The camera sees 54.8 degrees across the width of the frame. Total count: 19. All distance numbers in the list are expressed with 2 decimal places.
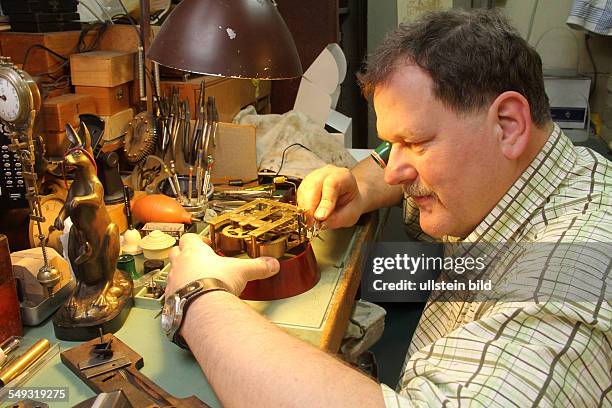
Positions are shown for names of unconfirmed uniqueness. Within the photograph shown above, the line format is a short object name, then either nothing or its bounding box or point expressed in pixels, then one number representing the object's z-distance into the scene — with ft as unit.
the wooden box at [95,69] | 5.58
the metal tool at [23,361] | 3.11
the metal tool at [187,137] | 6.17
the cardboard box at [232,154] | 6.24
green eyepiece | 4.90
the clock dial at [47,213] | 4.34
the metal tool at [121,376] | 2.93
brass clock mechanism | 4.01
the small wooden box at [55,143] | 5.10
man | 2.30
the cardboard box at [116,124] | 5.63
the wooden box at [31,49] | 5.34
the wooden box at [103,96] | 5.67
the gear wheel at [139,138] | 5.79
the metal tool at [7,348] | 3.21
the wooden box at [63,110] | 5.06
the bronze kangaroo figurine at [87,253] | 3.47
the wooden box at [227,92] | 6.51
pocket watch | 3.71
